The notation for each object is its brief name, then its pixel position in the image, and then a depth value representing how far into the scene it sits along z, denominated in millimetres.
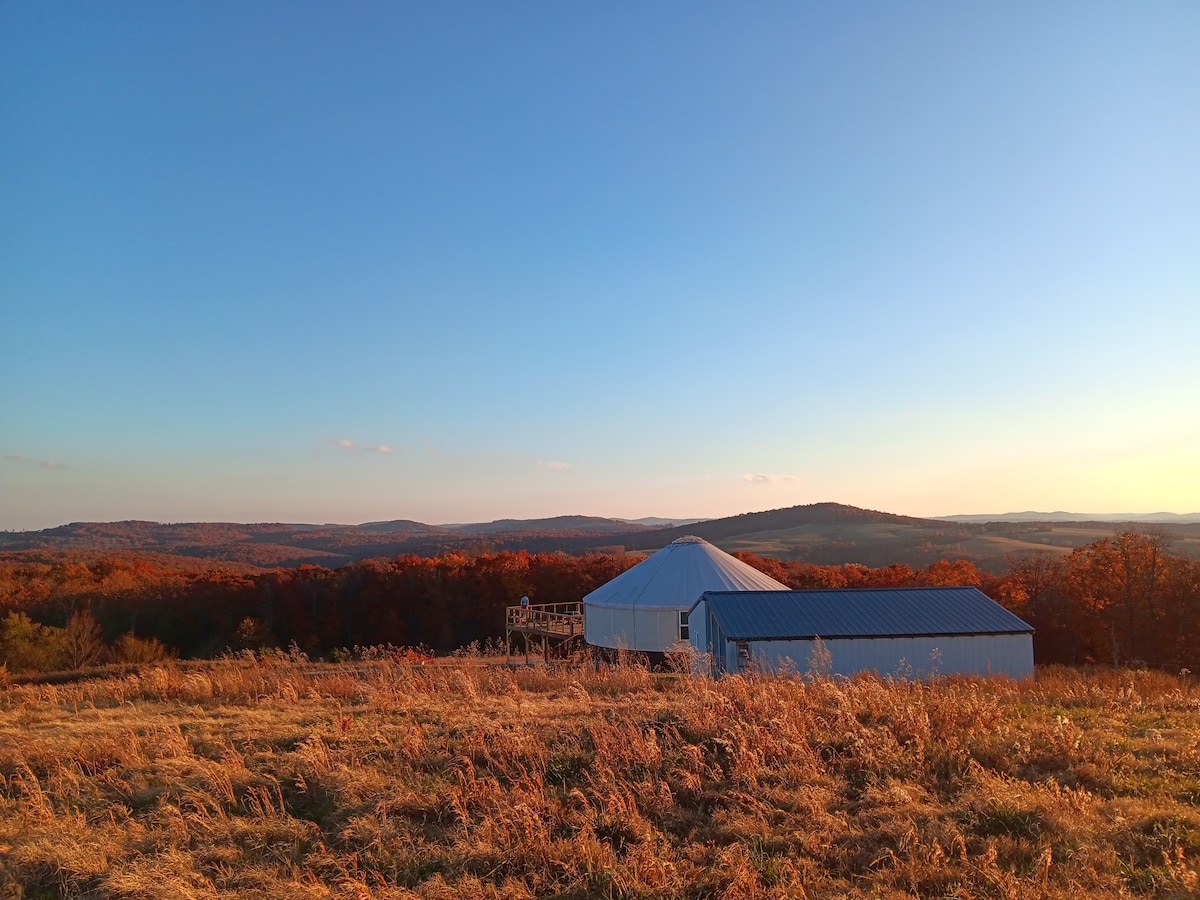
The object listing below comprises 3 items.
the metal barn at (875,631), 17156
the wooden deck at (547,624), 28125
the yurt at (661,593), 24516
